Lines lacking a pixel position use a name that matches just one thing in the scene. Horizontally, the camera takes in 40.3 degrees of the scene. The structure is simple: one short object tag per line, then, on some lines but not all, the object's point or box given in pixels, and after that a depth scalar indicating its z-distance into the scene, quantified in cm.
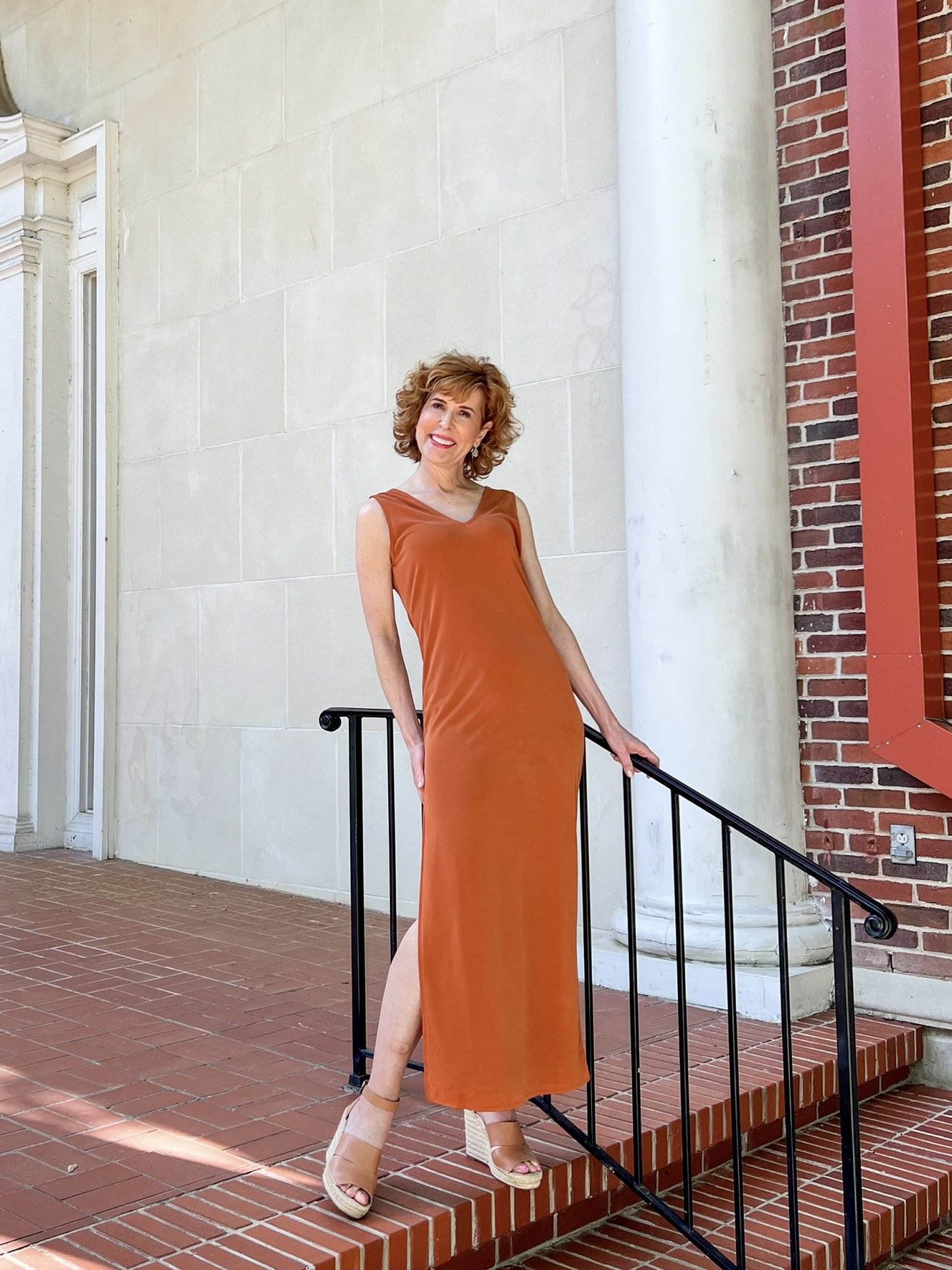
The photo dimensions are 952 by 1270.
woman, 249
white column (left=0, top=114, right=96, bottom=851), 717
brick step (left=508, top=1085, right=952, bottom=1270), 286
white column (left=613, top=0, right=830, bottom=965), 411
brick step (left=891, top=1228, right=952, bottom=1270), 322
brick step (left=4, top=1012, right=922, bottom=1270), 234
